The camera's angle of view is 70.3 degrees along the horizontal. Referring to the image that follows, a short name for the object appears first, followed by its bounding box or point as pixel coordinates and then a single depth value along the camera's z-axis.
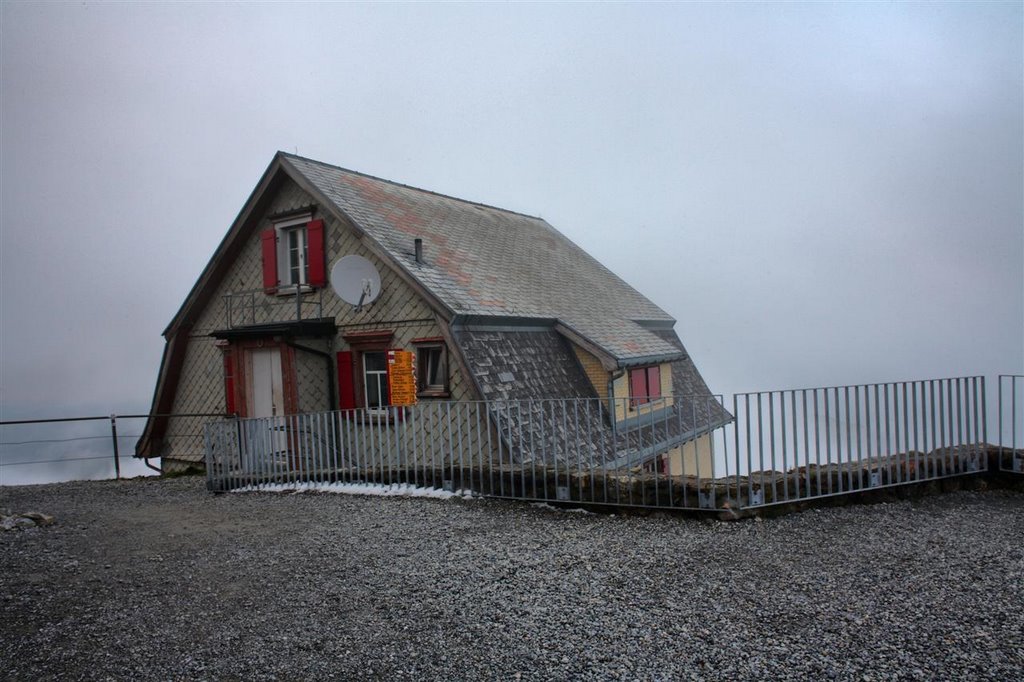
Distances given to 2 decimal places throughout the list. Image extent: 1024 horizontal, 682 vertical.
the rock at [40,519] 9.88
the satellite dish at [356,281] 14.84
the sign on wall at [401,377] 13.46
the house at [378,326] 14.35
